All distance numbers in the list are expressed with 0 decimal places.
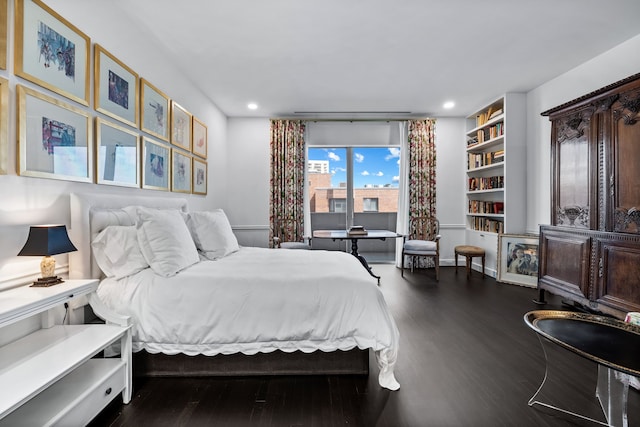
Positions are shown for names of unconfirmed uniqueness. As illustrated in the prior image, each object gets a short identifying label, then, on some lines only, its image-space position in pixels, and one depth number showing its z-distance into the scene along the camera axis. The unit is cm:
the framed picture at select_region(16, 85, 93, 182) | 174
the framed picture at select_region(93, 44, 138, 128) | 229
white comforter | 194
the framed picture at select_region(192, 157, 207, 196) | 406
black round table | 142
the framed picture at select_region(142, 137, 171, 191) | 291
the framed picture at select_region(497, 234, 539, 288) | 429
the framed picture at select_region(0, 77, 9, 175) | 162
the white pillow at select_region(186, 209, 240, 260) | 290
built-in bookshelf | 459
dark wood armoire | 259
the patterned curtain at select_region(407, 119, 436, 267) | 557
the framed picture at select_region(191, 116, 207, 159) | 404
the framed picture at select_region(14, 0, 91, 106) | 173
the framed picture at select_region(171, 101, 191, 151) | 346
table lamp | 160
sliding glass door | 585
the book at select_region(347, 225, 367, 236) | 442
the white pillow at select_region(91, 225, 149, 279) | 209
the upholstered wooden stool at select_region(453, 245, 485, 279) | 488
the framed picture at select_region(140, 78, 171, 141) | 287
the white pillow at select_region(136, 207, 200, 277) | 215
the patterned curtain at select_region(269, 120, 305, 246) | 546
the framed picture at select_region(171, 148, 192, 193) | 346
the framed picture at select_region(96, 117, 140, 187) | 231
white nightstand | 129
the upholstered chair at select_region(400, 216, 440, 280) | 506
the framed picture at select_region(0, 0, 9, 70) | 162
